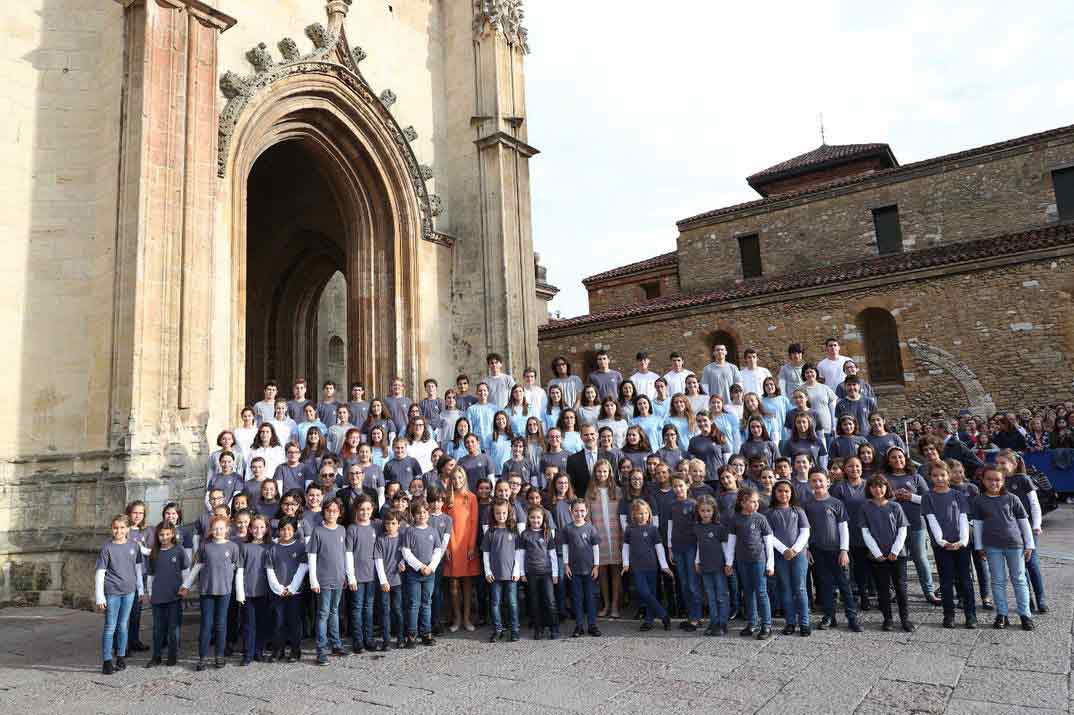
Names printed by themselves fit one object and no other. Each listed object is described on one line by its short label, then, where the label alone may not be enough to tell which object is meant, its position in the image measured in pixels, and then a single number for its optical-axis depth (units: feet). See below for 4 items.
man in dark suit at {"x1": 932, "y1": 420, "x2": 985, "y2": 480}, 25.55
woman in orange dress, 20.63
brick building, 56.70
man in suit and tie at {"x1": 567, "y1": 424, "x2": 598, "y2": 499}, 23.40
